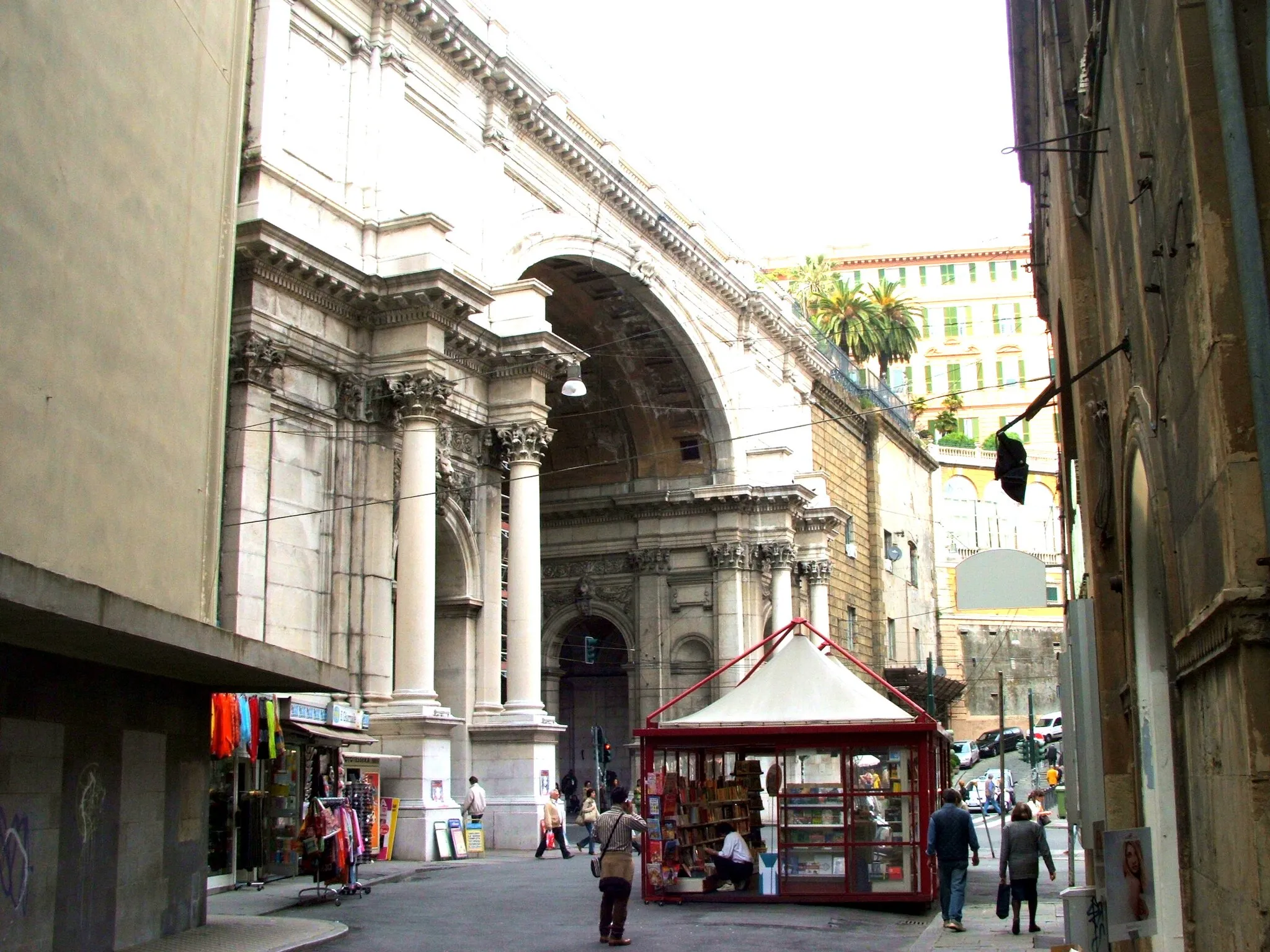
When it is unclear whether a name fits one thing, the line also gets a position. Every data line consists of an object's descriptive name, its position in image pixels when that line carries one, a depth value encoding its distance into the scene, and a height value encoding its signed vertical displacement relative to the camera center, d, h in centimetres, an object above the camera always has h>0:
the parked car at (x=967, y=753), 5625 -9
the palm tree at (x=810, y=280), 7219 +2494
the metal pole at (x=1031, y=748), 2899 +5
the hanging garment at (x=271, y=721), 1800 +44
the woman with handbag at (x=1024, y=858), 1494 -114
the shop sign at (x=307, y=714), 1955 +59
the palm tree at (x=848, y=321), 7144 +2170
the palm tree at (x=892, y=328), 7238 +2170
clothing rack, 1706 -150
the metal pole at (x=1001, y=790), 1958 -61
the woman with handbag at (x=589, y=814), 2614 -114
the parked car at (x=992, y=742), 4768 +33
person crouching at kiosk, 1792 -138
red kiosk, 1738 -52
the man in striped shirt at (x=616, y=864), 1349 -107
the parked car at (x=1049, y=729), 5359 +86
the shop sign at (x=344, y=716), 2127 +59
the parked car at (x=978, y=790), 4266 -131
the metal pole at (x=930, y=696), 3673 +144
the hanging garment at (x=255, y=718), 1750 +47
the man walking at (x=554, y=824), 2559 -126
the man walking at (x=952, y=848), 1535 -106
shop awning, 1911 +29
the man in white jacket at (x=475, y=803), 2459 -84
